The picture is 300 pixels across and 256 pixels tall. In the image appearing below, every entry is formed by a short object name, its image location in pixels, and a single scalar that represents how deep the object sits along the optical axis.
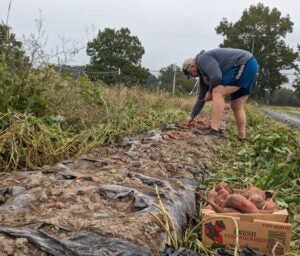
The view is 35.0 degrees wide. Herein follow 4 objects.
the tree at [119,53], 45.20
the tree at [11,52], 4.98
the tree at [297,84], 55.72
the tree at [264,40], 54.69
